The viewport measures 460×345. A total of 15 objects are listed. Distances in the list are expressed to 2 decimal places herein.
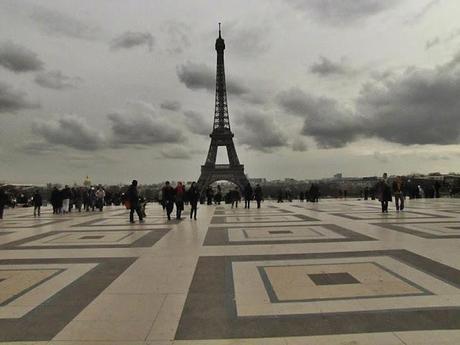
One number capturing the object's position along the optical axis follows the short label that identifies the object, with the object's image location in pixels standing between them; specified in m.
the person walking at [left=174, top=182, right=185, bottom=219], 18.22
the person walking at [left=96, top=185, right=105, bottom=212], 25.92
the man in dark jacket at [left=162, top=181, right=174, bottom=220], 18.06
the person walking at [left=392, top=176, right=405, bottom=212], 19.69
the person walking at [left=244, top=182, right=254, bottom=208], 25.73
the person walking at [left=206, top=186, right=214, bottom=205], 31.08
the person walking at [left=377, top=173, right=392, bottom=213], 19.25
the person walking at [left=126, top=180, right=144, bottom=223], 16.89
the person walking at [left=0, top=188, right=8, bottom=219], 20.82
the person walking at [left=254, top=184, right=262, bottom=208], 25.27
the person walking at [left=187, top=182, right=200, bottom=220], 18.30
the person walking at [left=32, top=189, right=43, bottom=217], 22.76
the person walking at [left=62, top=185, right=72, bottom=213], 24.23
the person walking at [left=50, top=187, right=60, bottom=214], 23.55
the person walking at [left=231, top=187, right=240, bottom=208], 26.67
